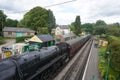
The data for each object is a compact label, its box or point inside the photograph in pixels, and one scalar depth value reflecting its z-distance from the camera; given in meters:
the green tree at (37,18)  35.45
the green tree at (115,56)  7.36
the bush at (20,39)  27.99
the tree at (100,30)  42.40
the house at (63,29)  49.69
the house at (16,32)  35.20
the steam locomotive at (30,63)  4.90
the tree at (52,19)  60.35
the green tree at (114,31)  28.32
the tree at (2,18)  34.90
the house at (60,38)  28.88
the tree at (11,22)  51.79
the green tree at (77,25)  57.06
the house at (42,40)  18.48
